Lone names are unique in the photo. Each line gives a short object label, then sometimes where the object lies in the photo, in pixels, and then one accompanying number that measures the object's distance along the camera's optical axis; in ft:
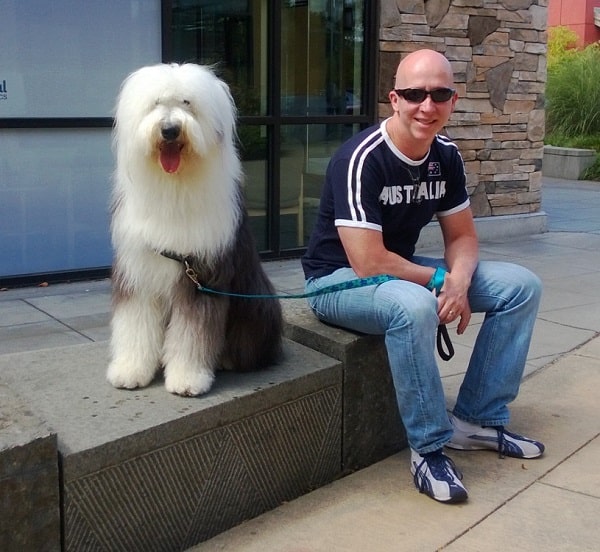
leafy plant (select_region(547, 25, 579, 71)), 76.89
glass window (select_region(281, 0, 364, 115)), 24.88
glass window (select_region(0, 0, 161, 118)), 20.44
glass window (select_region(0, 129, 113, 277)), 20.93
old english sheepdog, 8.57
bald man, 10.34
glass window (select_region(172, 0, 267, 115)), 22.81
